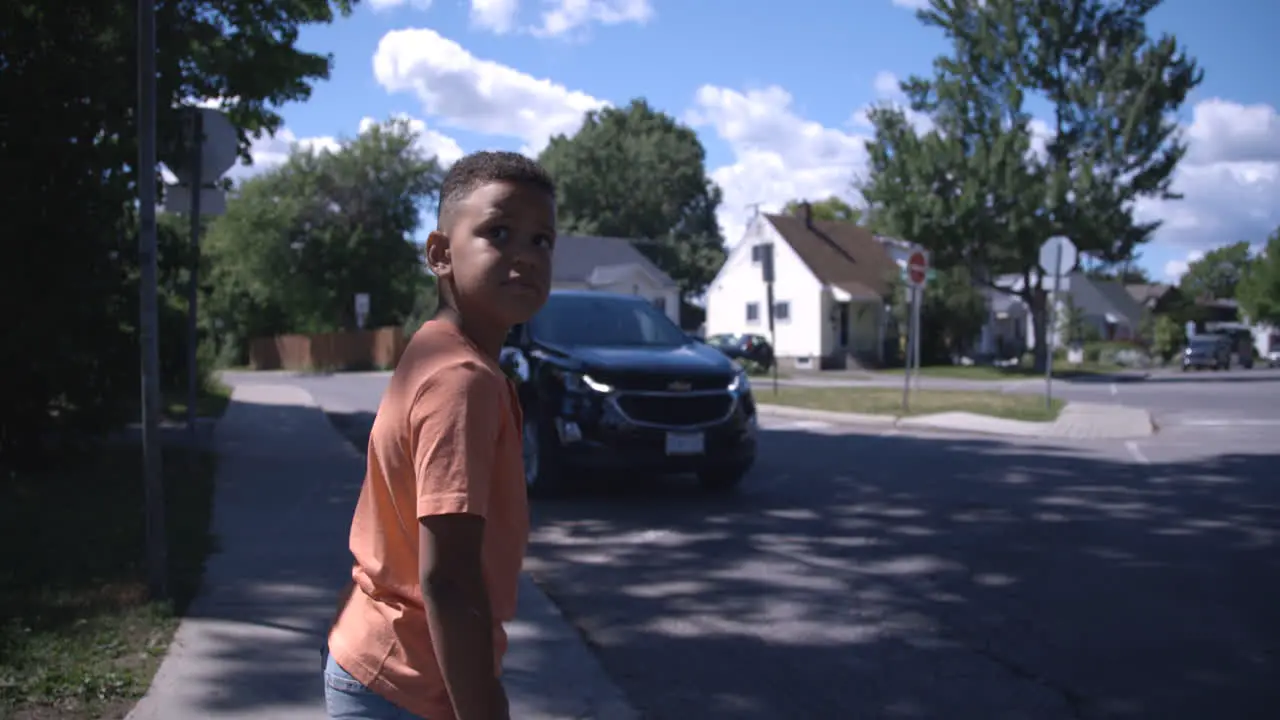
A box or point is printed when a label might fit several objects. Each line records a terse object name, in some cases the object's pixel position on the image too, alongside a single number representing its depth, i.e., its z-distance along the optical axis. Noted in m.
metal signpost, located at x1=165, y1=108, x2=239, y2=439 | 7.95
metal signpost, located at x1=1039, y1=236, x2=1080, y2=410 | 17.62
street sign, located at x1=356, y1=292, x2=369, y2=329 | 41.64
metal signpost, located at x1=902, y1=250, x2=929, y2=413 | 17.88
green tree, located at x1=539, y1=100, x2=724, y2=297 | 72.44
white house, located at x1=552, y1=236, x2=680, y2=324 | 53.00
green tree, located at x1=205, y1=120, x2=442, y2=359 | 48.94
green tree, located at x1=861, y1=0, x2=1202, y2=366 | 38.59
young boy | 1.63
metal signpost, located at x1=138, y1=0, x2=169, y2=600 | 5.42
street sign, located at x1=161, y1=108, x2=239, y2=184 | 7.67
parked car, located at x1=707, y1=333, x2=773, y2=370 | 38.03
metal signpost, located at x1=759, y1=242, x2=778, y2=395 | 20.97
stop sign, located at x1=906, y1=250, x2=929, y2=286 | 17.88
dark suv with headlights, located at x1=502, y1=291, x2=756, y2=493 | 8.59
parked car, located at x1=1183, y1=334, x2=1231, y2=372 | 46.75
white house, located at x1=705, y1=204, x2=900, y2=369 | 45.06
